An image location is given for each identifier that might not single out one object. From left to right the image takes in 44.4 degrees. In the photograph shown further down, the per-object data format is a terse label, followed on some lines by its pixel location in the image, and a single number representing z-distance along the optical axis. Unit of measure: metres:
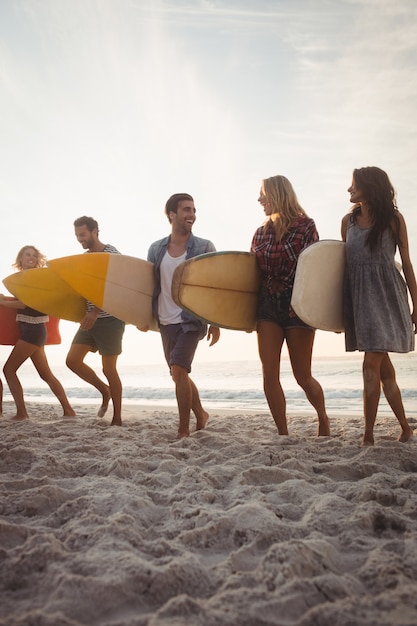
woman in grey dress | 3.12
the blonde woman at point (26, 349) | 4.80
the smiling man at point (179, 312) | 3.60
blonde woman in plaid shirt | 3.49
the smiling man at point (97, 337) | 4.40
